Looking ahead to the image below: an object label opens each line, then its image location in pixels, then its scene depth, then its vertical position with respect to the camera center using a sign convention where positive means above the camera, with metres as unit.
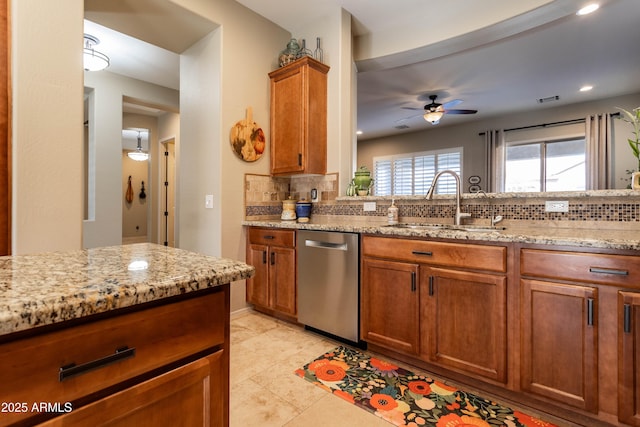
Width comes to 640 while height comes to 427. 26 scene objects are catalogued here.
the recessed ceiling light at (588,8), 2.48 +1.62
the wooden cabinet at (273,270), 2.68 -0.50
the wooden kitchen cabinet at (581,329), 1.36 -0.53
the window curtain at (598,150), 5.01 +0.99
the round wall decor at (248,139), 2.98 +0.71
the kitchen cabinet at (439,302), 1.67 -0.52
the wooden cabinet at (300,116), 2.97 +0.93
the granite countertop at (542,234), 1.39 -0.11
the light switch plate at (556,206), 1.95 +0.04
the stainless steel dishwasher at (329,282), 2.23 -0.51
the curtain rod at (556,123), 4.98 +1.55
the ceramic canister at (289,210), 3.20 +0.03
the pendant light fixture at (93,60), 3.13 +1.53
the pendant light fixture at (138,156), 6.93 +1.24
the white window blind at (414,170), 6.77 +0.99
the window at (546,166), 5.39 +0.84
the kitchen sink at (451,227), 2.16 -0.10
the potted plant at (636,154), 1.76 +0.32
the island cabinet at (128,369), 0.51 -0.30
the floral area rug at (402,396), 1.56 -0.99
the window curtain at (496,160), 6.09 +1.01
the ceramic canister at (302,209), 3.17 +0.04
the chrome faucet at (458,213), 2.25 +0.00
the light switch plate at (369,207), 2.82 +0.05
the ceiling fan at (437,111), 4.90 +1.60
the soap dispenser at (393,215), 2.54 -0.02
